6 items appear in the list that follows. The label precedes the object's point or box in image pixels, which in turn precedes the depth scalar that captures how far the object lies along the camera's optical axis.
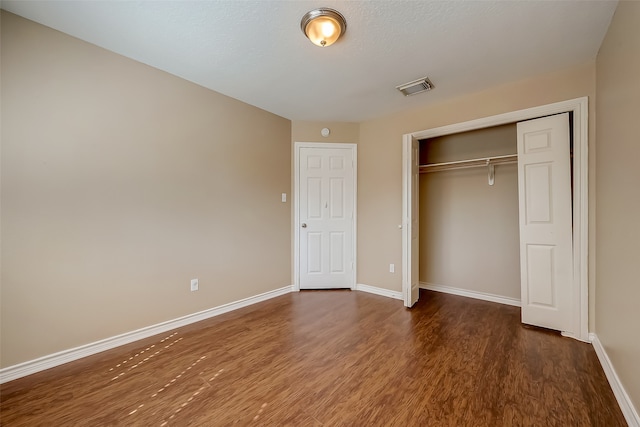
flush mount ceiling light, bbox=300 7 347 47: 1.63
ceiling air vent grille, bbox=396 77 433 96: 2.47
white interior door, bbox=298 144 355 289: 3.63
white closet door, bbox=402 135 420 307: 2.96
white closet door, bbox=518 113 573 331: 2.24
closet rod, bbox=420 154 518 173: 2.91
